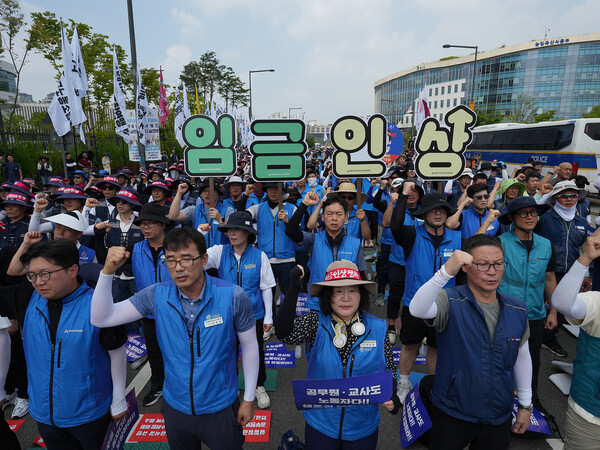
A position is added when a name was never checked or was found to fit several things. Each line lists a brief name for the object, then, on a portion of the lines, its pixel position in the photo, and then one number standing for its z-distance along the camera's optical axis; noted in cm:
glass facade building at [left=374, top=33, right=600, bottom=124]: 5841
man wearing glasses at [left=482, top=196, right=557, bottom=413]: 333
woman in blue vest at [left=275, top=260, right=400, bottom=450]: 227
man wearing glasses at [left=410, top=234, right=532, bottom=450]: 225
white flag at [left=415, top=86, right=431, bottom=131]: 865
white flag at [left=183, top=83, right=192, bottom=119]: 1830
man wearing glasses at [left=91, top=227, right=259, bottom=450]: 223
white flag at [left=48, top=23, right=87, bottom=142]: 968
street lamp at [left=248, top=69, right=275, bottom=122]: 2890
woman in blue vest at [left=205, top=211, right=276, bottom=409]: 362
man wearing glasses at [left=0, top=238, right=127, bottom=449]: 224
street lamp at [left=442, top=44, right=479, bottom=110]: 1798
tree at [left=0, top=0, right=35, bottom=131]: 1905
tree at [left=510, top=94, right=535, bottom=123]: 3825
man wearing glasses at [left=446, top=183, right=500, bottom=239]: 486
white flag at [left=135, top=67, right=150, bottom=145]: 1159
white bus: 1727
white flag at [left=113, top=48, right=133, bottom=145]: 1159
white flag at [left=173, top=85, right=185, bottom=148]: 1700
